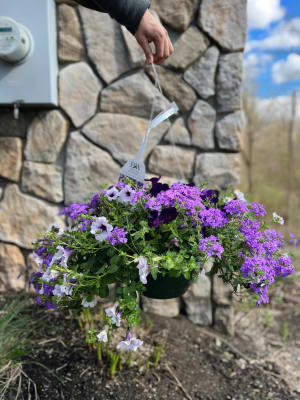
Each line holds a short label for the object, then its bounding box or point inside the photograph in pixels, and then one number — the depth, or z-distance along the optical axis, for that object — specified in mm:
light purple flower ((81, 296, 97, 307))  1214
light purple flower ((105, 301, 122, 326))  1137
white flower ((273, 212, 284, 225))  1288
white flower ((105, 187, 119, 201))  1231
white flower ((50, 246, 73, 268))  1144
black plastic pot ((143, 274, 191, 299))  1199
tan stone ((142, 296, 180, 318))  2217
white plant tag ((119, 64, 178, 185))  1283
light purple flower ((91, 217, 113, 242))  1070
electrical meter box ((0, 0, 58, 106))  1905
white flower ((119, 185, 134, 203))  1181
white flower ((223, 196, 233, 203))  1436
